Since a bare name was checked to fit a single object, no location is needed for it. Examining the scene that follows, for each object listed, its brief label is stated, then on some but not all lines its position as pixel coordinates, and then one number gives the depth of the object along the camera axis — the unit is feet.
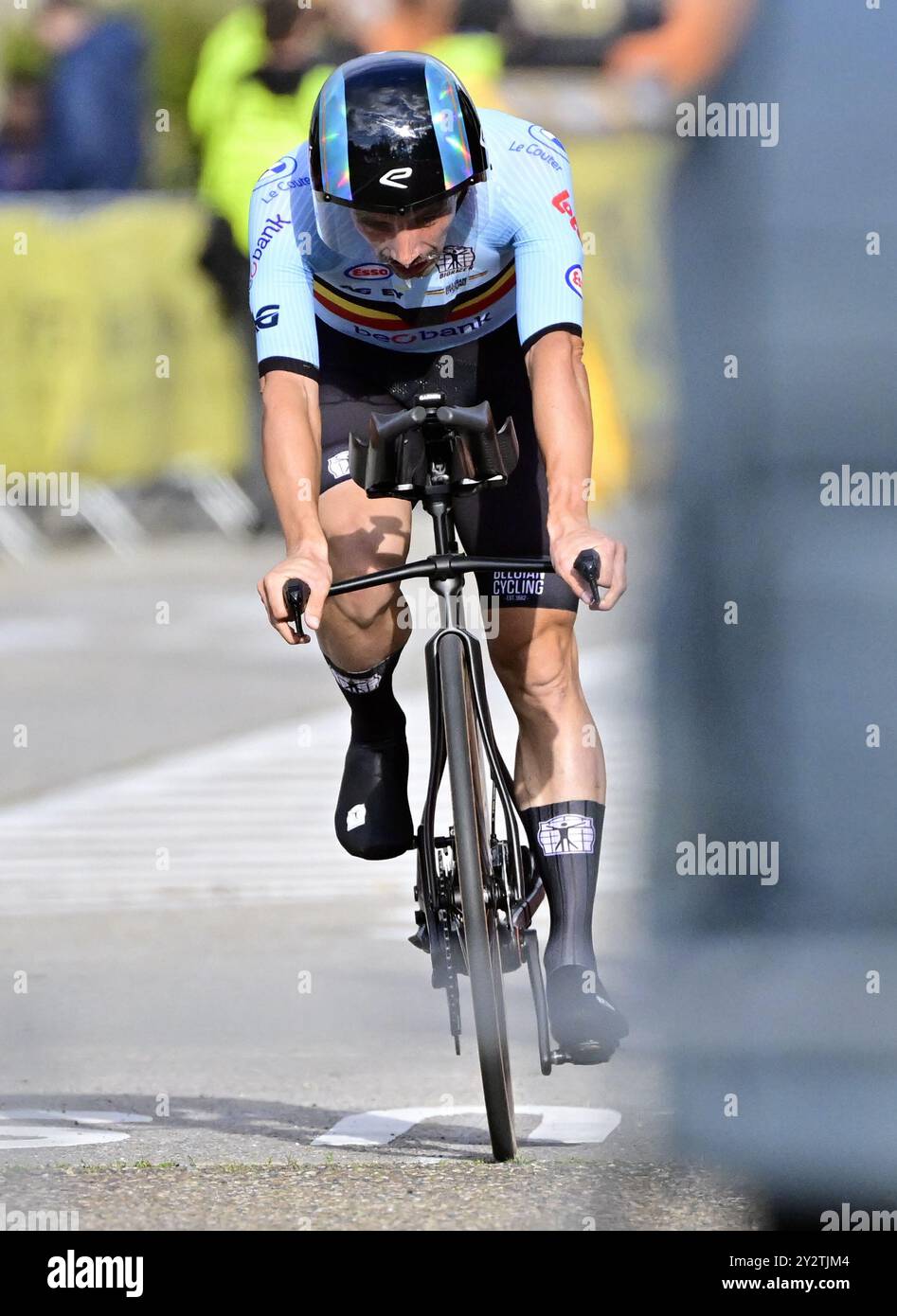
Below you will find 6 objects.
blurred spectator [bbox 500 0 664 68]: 49.88
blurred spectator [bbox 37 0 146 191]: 49.96
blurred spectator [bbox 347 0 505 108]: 40.01
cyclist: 13.66
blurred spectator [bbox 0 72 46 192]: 53.78
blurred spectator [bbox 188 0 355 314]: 38.63
